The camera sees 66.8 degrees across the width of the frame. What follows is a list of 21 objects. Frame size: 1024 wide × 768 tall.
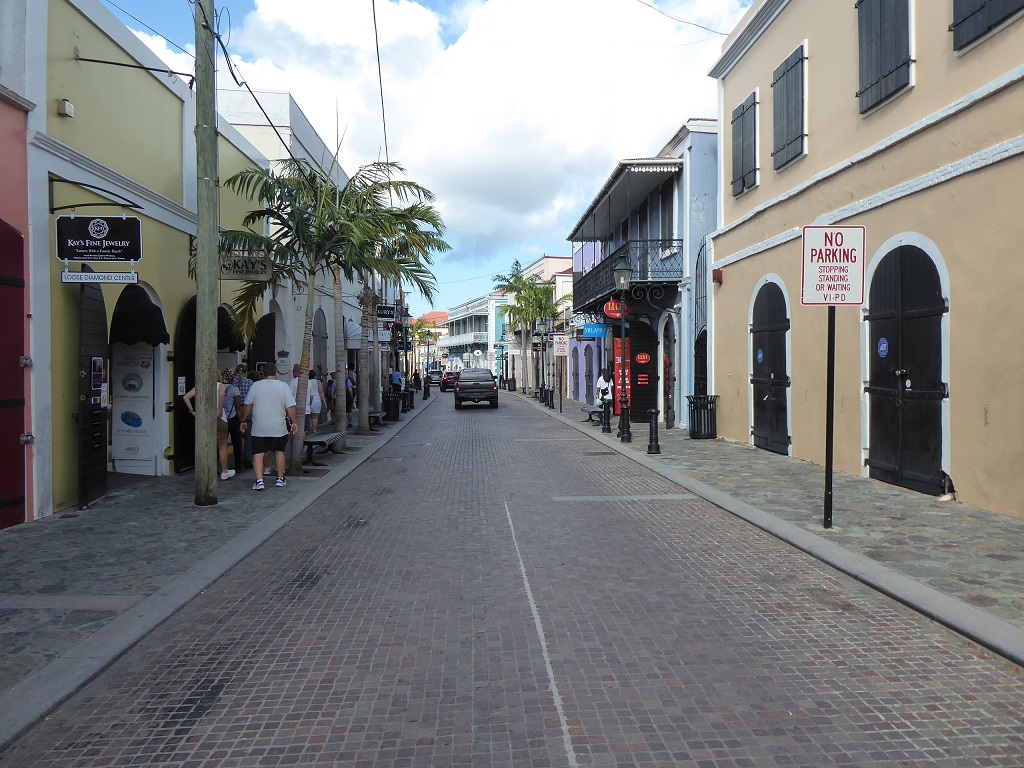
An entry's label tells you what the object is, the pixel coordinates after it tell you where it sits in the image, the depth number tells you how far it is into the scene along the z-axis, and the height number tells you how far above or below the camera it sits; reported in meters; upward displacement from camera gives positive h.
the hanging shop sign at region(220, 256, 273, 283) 12.50 +1.73
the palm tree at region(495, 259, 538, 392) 48.47 +5.00
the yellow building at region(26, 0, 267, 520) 8.91 +1.52
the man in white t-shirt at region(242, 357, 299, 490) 10.93 -0.55
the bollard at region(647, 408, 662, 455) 14.87 -1.26
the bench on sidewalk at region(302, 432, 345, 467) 13.91 -1.20
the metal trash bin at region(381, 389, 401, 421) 24.88 -0.98
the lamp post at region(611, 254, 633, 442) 17.08 +1.13
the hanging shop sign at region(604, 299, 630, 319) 22.62 +1.95
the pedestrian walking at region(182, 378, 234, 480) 11.72 -0.74
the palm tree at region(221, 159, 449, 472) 12.94 +2.61
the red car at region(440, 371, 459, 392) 61.56 -0.60
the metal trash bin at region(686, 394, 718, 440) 17.61 -1.05
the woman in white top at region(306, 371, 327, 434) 16.24 -0.45
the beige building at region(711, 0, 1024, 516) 8.40 +2.01
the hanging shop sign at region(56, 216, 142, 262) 8.99 +1.60
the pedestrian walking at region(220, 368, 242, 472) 12.37 -0.56
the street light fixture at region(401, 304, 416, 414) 30.72 +1.30
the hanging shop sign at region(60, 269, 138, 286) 9.00 +1.15
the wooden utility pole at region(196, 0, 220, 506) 9.46 +1.43
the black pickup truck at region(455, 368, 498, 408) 34.00 -0.60
